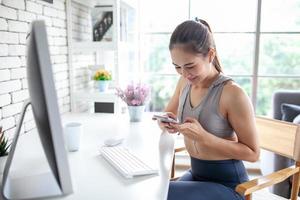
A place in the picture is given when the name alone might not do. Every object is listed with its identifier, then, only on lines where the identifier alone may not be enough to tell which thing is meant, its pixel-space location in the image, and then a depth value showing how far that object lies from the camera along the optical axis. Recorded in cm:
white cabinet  221
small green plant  114
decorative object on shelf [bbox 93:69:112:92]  222
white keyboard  108
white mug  130
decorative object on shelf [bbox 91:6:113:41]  228
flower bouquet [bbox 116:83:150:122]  186
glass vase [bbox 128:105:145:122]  188
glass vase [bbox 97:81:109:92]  222
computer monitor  57
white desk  94
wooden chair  131
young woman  122
